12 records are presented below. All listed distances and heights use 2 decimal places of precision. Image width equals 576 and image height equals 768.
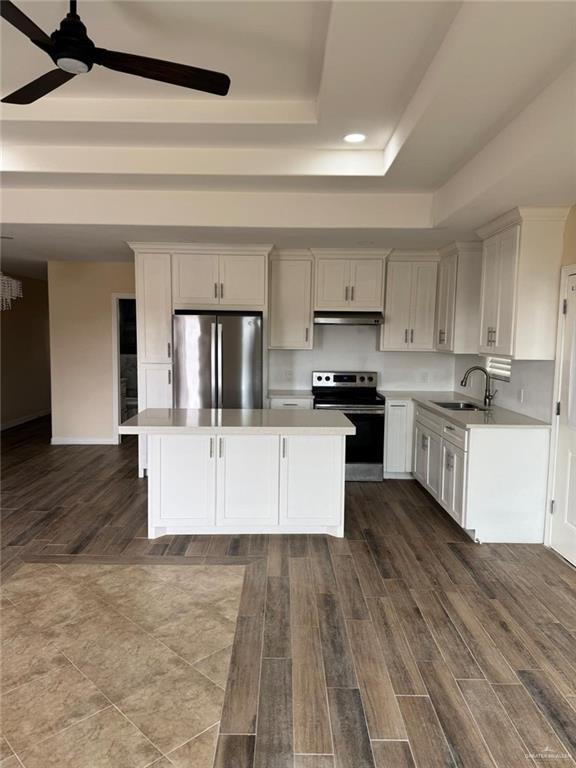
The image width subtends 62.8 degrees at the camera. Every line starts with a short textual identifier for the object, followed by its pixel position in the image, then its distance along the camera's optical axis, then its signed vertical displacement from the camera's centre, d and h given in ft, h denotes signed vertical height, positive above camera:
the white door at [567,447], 10.73 -2.25
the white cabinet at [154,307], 16.03 +1.27
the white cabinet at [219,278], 16.02 +2.26
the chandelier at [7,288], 14.60 +1.67
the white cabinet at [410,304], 17.15 +1.59
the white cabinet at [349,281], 16.78 +2.36
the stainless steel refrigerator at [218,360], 15.20 -0.47
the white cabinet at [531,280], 11.19 +1.69
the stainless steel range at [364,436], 16.21 -3.06
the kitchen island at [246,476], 11.39 -3.19
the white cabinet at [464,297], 15.34 +1.69
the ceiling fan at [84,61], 5.74 +3.62
